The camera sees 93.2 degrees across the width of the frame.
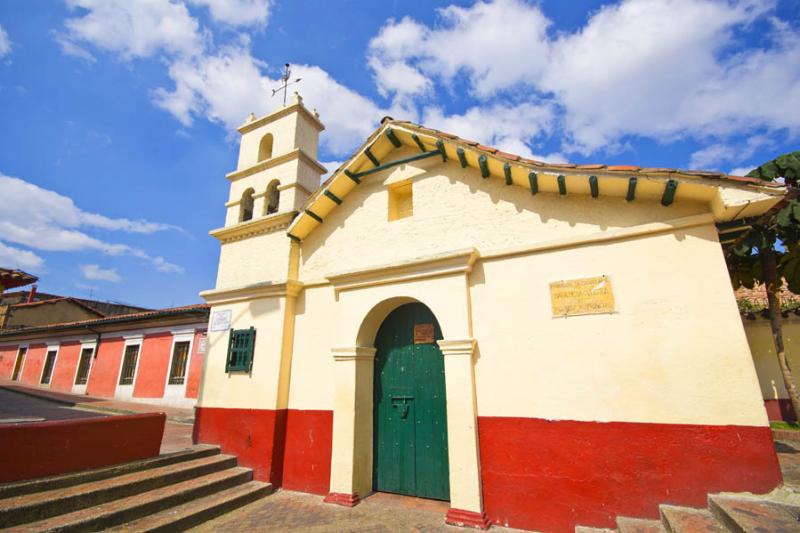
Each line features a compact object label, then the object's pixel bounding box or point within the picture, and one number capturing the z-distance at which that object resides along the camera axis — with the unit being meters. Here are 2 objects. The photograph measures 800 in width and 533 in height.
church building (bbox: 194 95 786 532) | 4.18
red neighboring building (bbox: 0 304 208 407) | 13.70
